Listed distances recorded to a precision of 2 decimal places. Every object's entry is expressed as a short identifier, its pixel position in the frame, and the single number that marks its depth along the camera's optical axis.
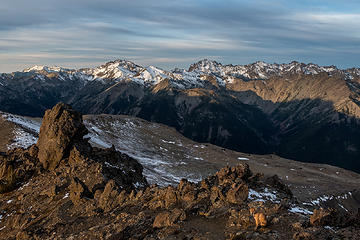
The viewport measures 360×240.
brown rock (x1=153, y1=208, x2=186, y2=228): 22.05
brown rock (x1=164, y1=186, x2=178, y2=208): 27.14
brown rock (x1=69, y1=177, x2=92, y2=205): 33.99
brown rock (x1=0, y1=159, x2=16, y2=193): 43.09
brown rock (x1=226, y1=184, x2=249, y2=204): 25.65
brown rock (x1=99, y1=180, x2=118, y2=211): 30.62
